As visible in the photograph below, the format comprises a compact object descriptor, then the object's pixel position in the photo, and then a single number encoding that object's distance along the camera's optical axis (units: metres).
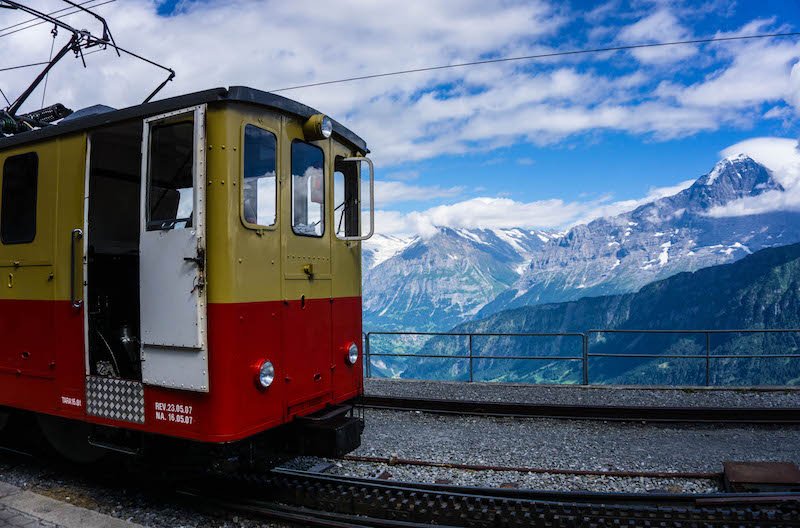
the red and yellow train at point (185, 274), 4.40
